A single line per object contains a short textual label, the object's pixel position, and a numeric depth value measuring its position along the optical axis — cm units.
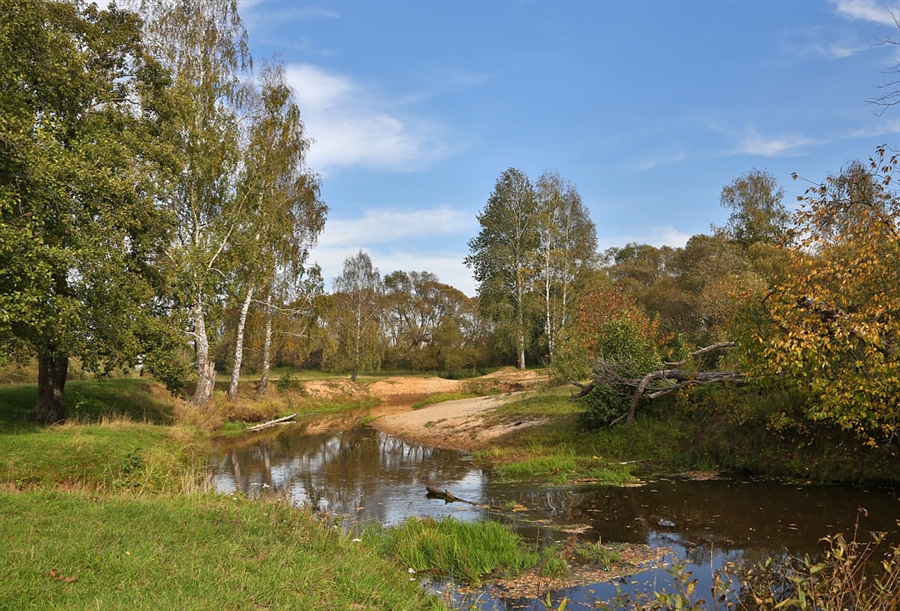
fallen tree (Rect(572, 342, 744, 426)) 1766
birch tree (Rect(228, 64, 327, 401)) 2945
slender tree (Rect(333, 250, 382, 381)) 5325
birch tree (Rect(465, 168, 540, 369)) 4912
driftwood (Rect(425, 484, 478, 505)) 1425
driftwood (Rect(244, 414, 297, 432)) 2952
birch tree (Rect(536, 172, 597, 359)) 4828
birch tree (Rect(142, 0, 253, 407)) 2566
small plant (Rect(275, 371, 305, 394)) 4031
